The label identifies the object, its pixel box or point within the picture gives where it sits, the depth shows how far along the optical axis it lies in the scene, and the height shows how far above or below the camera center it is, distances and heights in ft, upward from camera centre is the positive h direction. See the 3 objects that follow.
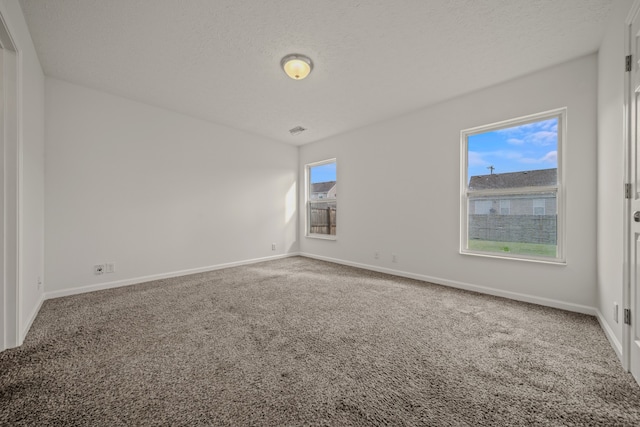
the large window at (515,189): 8.82 +0.91
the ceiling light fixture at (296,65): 8.11 +4.90
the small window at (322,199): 16.89 +0.88
